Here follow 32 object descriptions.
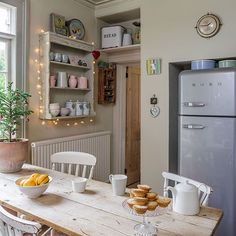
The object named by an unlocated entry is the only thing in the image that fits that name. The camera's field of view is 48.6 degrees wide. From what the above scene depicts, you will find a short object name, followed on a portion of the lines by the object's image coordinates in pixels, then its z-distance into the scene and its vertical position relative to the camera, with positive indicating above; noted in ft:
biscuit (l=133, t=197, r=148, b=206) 3.90 -1.38
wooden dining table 3.92 -1.78
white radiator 9.71 -1.63
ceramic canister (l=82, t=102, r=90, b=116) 11.45 +0.05
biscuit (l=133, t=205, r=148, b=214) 3.77 -1.44
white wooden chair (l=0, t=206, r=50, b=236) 3.42 -1.57
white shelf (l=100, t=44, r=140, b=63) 12.38 +2.78
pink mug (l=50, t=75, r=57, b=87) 10.12 +1.12
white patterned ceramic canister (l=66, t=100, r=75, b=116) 10.96 +0.13
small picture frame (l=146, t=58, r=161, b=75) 10.51 +1.76
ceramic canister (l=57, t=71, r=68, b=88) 10.50 +1.21
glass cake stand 3.81 -1.77
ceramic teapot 4.37 -1.51
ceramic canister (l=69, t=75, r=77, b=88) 10.98 +1.18
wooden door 14.37 -0.91
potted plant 6.72 -0.68
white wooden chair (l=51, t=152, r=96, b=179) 7.50 -1.43
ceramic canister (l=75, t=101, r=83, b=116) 11.21 +0.05
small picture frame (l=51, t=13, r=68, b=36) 10.30 +3.40
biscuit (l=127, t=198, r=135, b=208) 3.96 -1.43
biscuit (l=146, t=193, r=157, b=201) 4.11 -1.38
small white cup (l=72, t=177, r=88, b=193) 5.39 -1.59
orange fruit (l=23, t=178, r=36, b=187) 5.11 -1.45
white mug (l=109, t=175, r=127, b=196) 5.24 -1.51
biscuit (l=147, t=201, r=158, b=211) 3.86 -1.43
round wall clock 9.12 +2.99
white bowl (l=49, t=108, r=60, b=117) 9.99 -0.11
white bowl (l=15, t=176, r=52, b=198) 4.97 -1.56
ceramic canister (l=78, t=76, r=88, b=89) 11.38 +1.18
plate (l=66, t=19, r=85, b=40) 11.07 +3.52
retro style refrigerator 7.73 -0.75
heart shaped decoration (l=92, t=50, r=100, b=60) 11.83 +2.50
